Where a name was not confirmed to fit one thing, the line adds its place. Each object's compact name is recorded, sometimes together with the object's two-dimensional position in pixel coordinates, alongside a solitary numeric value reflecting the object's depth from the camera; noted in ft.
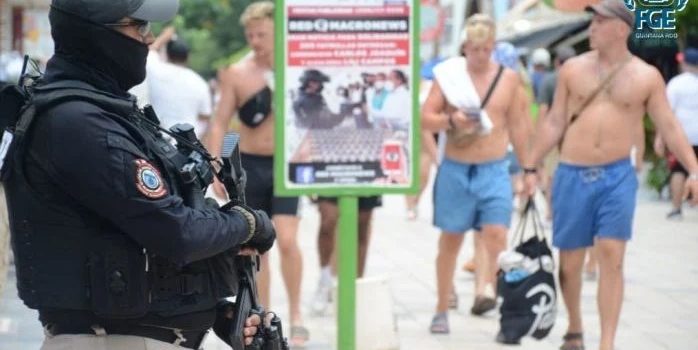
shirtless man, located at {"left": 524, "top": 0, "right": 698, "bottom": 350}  42.38
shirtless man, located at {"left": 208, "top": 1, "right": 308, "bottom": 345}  46.76
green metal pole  39.03
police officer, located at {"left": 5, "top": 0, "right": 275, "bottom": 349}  19.56
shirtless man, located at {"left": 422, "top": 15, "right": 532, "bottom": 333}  49.79
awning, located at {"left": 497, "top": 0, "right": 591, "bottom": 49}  147.27
